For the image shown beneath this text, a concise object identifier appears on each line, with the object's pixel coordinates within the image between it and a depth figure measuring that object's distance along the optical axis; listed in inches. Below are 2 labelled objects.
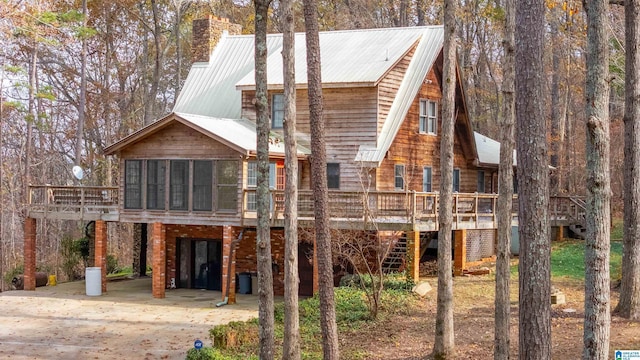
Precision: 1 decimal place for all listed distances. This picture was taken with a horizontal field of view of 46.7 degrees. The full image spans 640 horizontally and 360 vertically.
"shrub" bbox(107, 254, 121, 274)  1245.2
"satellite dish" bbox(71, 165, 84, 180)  1054.4
